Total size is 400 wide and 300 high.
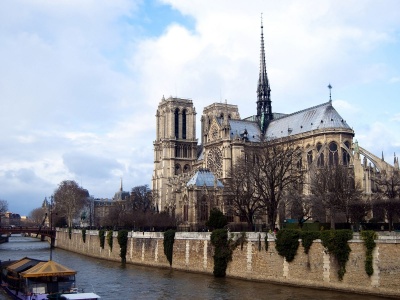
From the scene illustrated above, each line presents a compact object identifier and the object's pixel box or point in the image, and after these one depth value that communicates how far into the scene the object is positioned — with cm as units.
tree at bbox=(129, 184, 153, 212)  9812
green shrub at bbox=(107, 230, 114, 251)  6635
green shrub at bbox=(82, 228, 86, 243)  7782
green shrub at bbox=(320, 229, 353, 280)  3575
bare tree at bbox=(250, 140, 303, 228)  5188
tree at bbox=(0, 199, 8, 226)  15815
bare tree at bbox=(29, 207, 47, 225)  19375
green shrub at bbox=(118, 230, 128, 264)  6272
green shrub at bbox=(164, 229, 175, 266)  5351
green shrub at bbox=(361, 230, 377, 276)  3403
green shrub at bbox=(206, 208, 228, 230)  5302
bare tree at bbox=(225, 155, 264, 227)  5634
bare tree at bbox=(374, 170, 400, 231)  4600
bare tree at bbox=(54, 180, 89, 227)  11062
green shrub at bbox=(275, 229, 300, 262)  3969
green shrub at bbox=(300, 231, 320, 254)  3834
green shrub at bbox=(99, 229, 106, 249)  6901
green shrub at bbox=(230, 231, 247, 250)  4468
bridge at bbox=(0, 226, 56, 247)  9206
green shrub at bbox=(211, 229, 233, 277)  4572
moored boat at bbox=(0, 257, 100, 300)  3275
